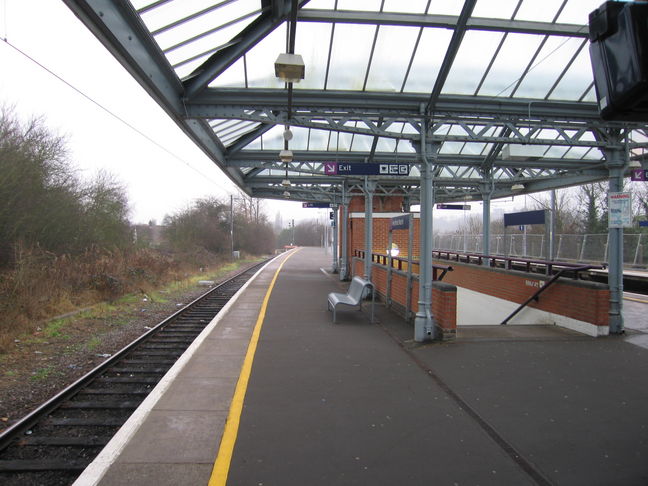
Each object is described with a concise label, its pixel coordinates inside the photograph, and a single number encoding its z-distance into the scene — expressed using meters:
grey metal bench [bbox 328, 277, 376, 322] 9.32
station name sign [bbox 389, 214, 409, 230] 8.93
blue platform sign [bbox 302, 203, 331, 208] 24.54
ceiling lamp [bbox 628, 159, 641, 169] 9.44
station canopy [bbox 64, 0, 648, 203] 6.31
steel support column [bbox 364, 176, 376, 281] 13.36
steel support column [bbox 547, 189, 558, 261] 8.44
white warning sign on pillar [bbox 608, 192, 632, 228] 7.80
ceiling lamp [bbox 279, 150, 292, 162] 10.38
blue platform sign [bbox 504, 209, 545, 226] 9.27
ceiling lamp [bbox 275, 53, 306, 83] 5.76
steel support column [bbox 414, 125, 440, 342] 7.44
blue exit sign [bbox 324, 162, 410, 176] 8.39
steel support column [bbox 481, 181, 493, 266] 13.98
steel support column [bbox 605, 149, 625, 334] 7.70
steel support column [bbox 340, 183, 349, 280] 19.33
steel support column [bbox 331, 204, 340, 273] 24.22
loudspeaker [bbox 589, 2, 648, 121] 1.89
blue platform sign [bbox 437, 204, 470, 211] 20.98
